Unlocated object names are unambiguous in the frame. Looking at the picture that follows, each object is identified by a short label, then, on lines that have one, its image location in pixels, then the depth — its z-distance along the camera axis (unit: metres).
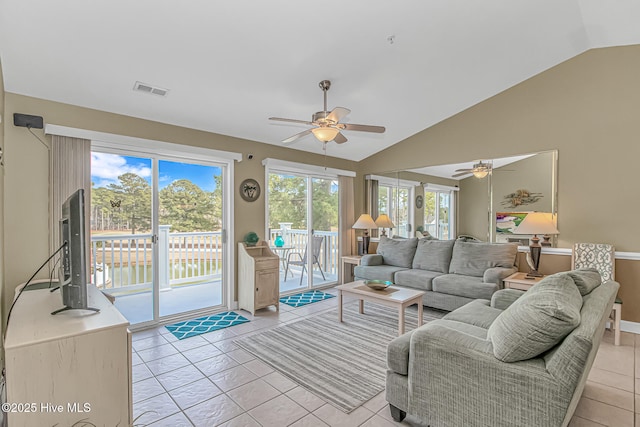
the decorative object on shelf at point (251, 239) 4.42
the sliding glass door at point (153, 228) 3.50
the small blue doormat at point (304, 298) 4.71
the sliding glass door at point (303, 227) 5.17
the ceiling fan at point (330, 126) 2.84
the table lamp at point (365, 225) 5.59
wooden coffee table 3.17
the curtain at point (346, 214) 5.93
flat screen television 1.68
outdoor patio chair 5.54
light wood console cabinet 1.34
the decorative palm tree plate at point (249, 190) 4.49
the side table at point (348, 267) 5.61
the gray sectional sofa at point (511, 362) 1.41
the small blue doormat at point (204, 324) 3.55
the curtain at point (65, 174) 2.99
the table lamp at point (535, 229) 3.70
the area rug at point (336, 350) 2.42
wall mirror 4.15
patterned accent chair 3.50
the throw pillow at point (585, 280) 1.99
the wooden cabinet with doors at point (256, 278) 4.16
